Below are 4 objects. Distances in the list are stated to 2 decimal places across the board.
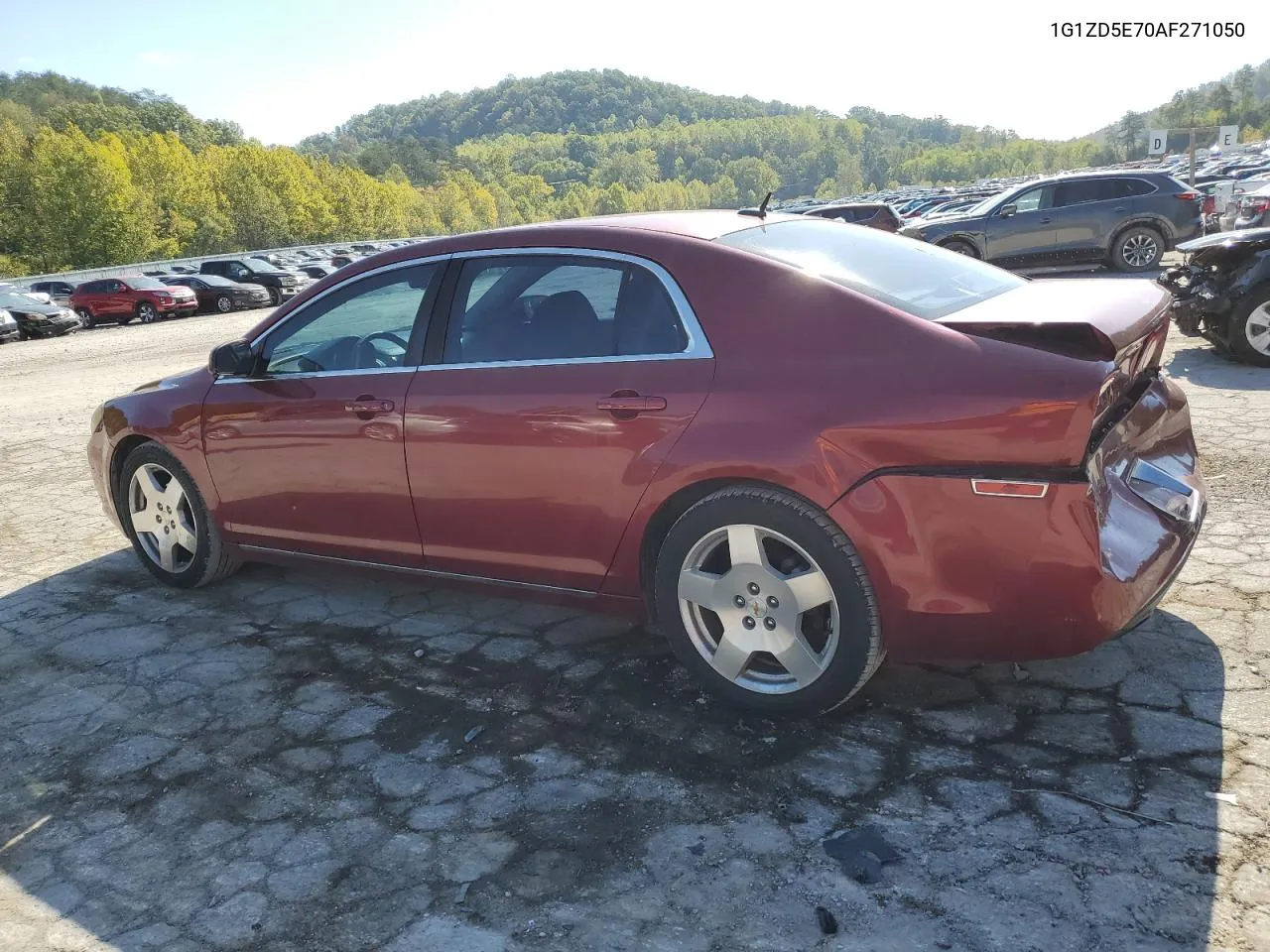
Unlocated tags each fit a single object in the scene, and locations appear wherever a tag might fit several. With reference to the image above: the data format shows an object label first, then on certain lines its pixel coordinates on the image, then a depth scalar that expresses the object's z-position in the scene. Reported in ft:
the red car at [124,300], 95.30
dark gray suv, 48.42
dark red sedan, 8.86
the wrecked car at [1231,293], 25.18
